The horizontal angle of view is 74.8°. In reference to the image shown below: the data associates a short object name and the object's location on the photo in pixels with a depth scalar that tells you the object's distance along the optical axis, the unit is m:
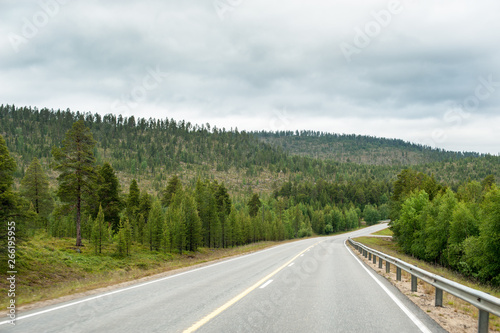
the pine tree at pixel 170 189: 68.13
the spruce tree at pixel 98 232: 35.72
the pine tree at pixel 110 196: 45.00
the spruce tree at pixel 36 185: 46.47
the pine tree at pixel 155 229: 48.41
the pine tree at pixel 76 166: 32.91
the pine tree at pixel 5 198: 21.05
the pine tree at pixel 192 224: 52.62
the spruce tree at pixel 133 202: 56.62
